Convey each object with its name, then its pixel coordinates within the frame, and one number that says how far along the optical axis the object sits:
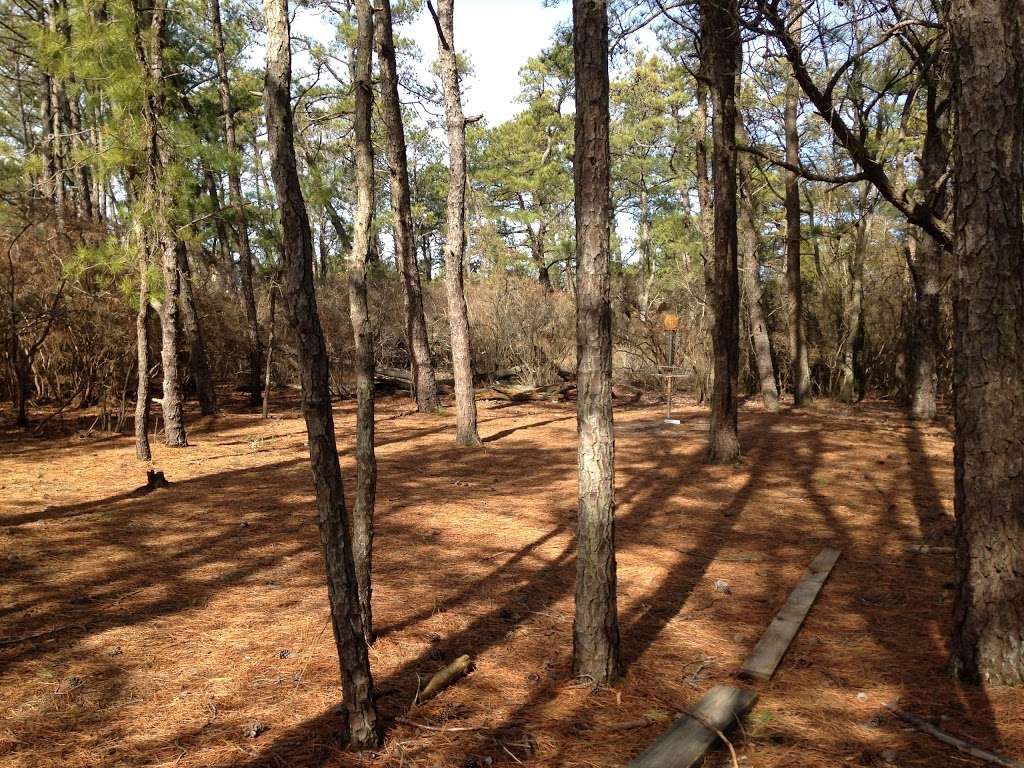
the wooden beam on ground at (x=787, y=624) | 3.34
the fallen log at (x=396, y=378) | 17.27
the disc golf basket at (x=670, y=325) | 11.55
